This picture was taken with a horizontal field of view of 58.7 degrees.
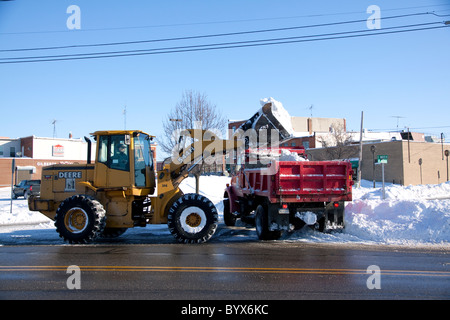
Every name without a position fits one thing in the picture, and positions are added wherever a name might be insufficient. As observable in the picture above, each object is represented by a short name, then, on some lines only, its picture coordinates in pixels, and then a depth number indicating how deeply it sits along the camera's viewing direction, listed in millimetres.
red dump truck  10359
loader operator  10992
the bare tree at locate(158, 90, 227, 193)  22625
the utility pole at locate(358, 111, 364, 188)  37594
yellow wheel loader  10578
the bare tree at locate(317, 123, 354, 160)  45978
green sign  18469
